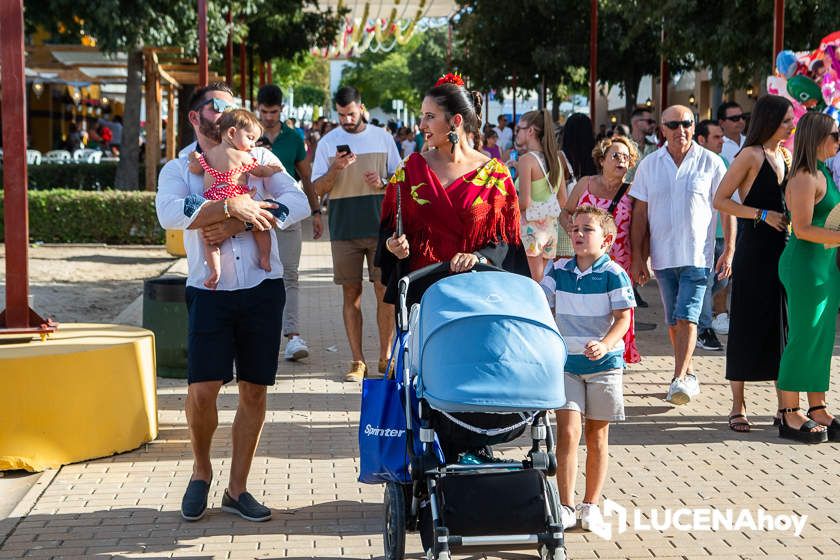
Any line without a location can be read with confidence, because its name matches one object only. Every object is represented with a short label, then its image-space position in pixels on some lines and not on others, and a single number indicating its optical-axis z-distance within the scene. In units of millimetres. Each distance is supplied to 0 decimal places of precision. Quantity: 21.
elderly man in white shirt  8180
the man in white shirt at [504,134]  29172
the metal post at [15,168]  6797
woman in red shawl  5273
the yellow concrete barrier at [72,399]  6387
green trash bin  8953
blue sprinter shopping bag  4691
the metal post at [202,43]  13055
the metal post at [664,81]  21734
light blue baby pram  4273
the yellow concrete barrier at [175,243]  17578
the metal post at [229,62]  25548
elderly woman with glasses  8352
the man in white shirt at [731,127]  11398
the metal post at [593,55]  21730
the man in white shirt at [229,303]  5508
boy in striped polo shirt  5379
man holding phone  8953
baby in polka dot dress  5535
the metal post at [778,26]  11086
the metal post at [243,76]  29016
